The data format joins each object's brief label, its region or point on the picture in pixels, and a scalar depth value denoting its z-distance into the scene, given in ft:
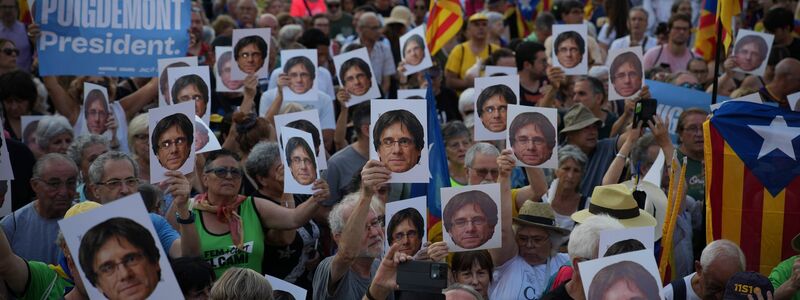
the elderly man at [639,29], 43.78
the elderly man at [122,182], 19.99
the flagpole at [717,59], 26.63
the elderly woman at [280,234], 21.86
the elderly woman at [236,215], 20.98
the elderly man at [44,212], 21.93
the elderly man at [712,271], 19.53
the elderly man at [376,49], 40.60
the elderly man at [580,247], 18.16
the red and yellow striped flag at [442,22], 38.01
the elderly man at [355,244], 19.35
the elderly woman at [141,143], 25.59
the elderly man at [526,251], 21.21
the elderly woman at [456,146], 28.32
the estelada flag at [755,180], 22.30
